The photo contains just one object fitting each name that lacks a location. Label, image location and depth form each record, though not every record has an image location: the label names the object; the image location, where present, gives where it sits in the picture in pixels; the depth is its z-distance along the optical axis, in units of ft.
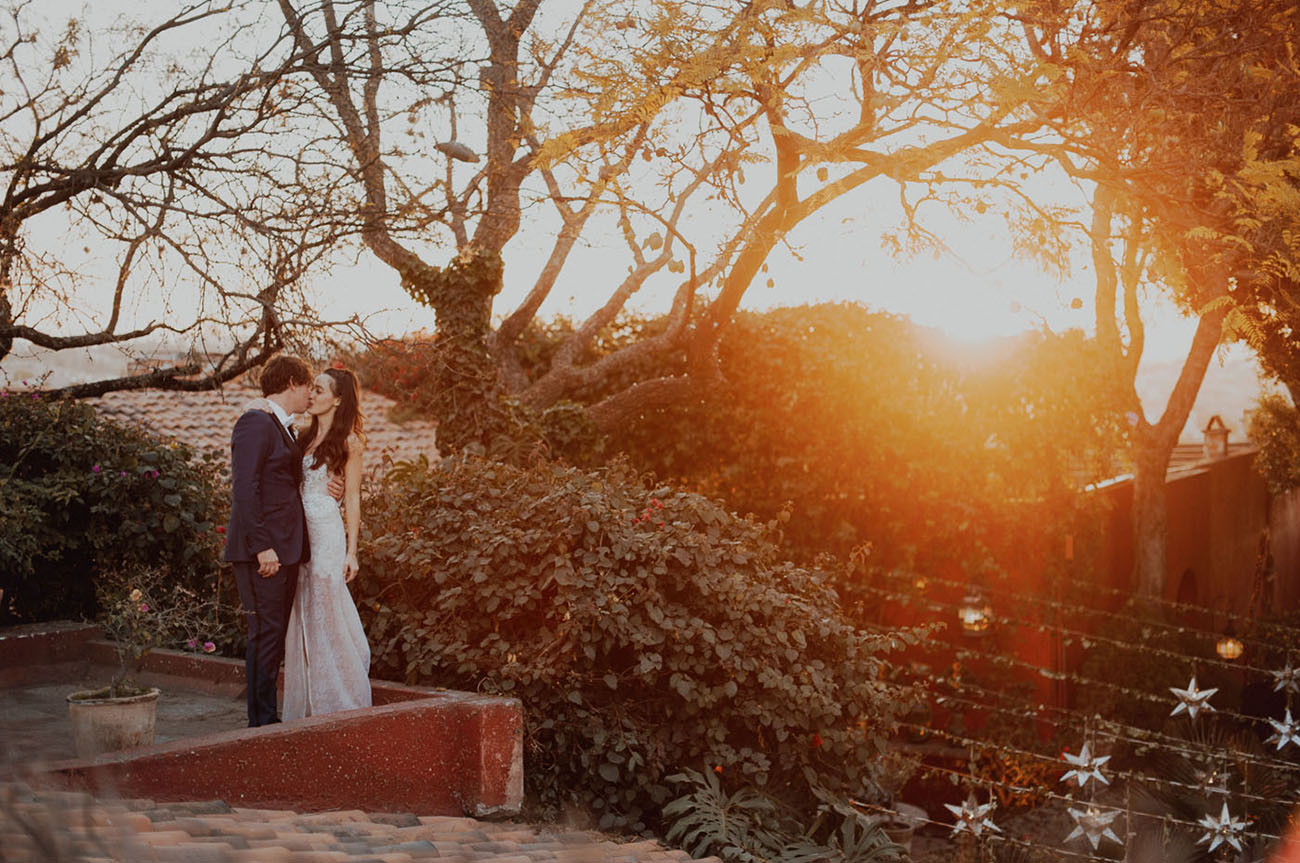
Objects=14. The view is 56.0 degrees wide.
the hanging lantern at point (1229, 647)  45.75
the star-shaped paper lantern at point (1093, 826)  27.58
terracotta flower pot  18.04
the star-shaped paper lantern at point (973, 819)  28.60
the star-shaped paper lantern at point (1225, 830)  27.22
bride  20.02
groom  19.16
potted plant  18.08
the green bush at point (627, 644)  21.07
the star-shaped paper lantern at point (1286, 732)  30.58
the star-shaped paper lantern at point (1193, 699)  29.50
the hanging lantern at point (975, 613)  41.70
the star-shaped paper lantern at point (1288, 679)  33.04
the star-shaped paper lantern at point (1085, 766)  27.73
